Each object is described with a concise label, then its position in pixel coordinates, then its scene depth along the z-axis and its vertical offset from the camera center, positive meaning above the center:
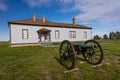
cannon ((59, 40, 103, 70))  3.85 -0.61
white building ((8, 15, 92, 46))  11.83 +1.43
